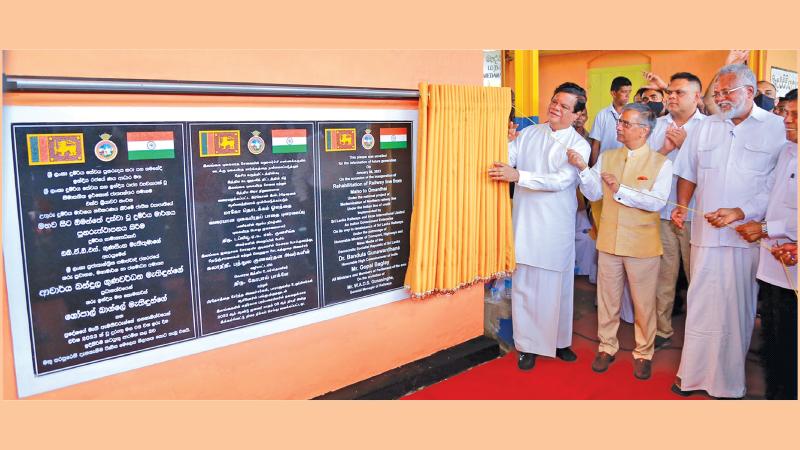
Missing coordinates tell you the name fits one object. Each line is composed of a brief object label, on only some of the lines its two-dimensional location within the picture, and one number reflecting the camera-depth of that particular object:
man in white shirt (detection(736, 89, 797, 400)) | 2.93
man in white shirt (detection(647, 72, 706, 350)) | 4.19
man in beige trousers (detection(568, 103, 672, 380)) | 3.58
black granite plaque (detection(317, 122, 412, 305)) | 3.03
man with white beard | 3.13
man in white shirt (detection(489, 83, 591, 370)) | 3.72
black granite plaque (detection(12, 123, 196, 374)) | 2.22
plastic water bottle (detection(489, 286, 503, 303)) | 4.27
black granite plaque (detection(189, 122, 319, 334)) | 2.61
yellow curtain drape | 3.23
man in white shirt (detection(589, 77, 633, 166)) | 5.03
